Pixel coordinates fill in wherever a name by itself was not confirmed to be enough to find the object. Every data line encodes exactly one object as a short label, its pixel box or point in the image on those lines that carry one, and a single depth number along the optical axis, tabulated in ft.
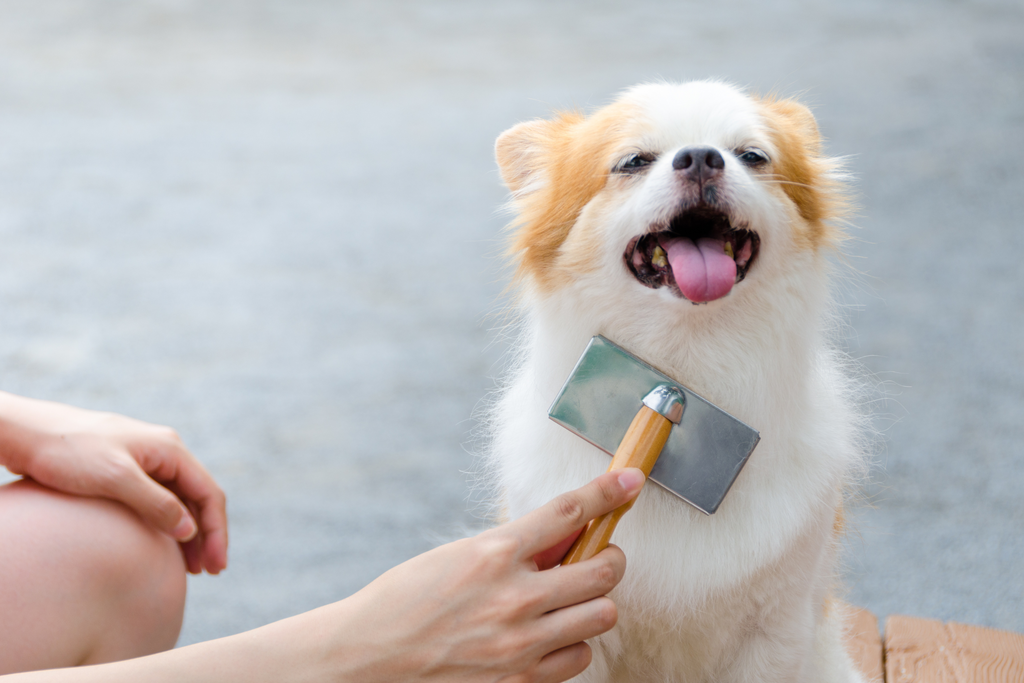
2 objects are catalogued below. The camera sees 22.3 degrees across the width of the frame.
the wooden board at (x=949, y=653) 5.09
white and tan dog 4.54
